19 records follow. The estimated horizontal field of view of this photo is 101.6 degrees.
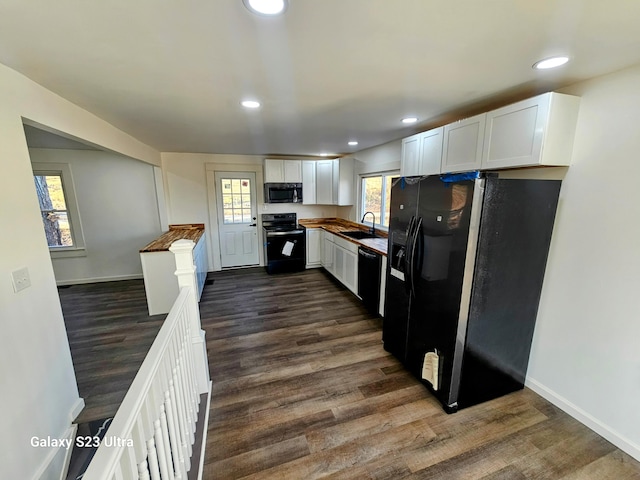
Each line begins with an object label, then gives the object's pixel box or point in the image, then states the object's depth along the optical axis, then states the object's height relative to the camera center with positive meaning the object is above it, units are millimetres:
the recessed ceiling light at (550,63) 1427 +721
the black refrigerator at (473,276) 1738 -606
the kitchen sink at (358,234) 4406 -703
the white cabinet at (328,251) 4652 -1081
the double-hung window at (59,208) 4195 -269
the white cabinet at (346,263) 3777 -1084
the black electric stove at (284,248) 4875 -1036
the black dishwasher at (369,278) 3204 -1085
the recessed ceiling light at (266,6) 974 +700
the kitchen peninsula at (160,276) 3342 -1084
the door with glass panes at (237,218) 5121 -505
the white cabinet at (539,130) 1697 +420
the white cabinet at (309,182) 5188 +202
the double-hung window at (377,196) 4184 -65
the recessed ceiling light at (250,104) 2084 +715
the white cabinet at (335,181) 4902 +211
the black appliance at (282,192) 5090 +3
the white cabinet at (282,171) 4957 +411
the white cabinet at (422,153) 2521 +403
